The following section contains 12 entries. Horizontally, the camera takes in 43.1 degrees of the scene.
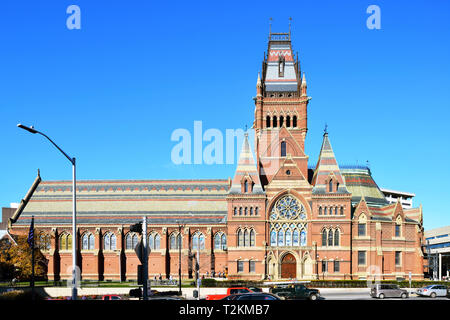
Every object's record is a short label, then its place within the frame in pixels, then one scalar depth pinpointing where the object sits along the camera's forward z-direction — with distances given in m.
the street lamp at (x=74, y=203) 28.31
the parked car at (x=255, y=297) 29.95
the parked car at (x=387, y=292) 51.50
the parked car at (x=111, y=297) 41.28
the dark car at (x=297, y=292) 50.28
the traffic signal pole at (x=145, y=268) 30.80
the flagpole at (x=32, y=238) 50.85
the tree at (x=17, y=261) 78.06
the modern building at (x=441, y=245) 128.50
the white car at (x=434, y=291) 53.38
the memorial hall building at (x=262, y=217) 81.44
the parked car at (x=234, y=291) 43.83
